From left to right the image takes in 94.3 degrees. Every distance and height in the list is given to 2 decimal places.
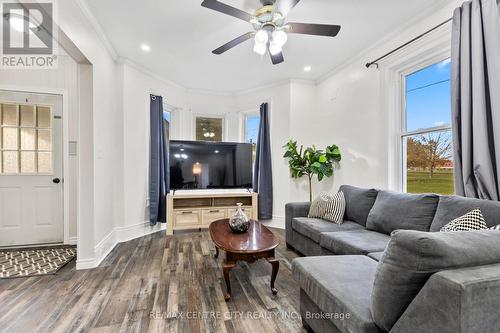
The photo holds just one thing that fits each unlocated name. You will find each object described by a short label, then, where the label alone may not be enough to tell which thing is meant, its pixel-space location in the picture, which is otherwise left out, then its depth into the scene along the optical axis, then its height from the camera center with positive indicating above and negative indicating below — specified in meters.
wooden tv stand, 3.84 -0.66
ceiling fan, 1.97 +1.30
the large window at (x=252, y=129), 4.75 +0.84
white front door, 3.11 +0.03
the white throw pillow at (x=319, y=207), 2.92 -0.50
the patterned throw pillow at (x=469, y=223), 1.52 -0.38
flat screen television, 3.99 +0.07
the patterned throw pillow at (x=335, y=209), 2.77 -0.51
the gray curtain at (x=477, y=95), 1.79 +0.57
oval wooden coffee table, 1.95 -0.68
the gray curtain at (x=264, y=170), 4.30 -0.03
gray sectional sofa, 0.80 -0.50
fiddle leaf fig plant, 3.66 +0.11
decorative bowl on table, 2.43 -0.57
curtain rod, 2.23 +1.36
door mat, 2.41 -1.04
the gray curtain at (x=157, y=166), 3.78 +0.06
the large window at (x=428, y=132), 2.40 +0.39
